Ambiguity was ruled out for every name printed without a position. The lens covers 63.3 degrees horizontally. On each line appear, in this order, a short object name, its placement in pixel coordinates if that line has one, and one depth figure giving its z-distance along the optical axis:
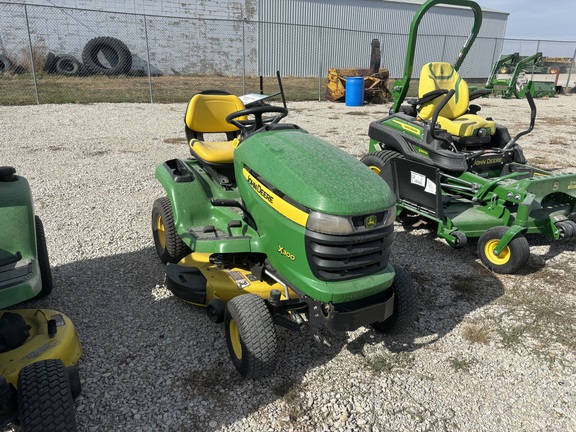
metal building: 17.28
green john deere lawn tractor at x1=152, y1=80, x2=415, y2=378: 2.31
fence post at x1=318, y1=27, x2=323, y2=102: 14.26
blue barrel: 13.23
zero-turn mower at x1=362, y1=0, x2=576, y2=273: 3.84
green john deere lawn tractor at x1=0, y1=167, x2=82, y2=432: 1.79
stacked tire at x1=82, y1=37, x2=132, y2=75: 17.33
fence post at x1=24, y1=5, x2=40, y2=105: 11.04
